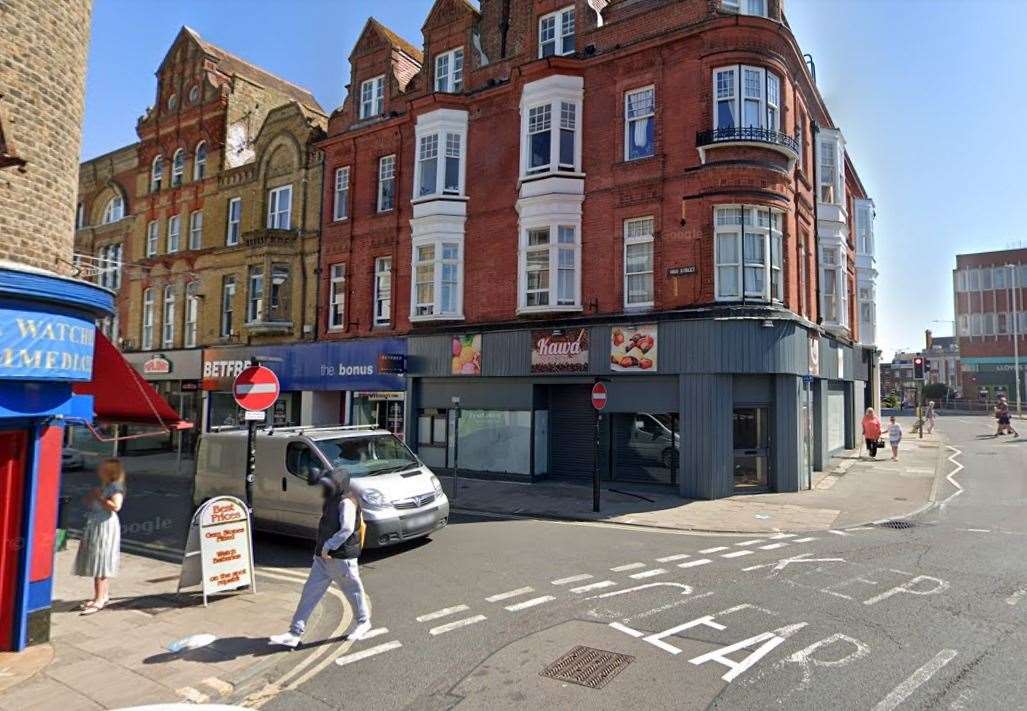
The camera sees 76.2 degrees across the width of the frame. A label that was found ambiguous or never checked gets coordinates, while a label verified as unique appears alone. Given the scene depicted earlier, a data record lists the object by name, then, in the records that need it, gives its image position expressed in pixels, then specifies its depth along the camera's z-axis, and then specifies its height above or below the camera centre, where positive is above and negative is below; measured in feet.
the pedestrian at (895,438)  73.82 -4.80
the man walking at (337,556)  20.71 -5.37
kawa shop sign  57.26 +3.58
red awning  24.22 -0.25
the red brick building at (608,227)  52.29 +15.38
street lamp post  233.35 +38.89
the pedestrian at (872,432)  74.64 -4.20
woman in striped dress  24.38 -5.75
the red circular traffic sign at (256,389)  27.91 -0.07
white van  31.71 -4.84
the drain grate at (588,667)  17.74 -7.80
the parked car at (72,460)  76.02 -8.72
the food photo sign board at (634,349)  53.47 +3.61
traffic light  93.06 +3.82
